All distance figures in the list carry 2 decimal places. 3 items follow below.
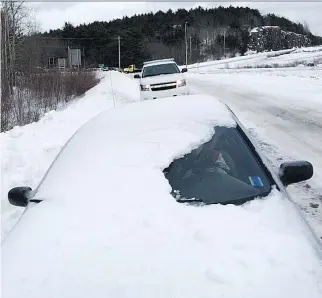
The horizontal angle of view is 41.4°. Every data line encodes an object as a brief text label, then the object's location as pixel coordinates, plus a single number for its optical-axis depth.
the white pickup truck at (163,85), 14.37
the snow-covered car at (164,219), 1.81
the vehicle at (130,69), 80.16
